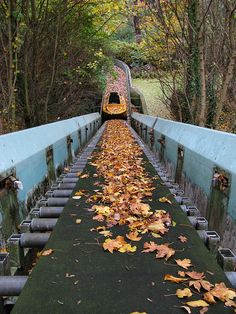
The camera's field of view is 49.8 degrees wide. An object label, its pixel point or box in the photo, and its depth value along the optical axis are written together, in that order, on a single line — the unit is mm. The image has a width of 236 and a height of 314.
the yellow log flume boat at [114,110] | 19558
